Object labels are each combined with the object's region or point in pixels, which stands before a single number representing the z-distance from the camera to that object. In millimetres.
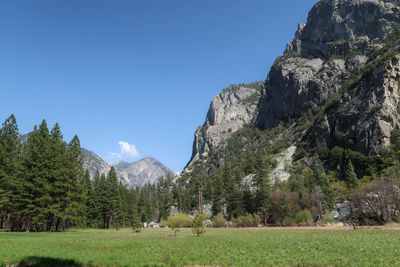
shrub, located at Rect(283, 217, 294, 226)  57275
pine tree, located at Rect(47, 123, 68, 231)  40281
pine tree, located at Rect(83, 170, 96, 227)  76375
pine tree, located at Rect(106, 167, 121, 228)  75450
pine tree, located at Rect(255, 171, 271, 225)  62509
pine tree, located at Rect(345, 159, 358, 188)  70812
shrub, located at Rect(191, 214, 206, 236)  33781
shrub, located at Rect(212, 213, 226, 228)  64906
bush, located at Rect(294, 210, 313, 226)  54906
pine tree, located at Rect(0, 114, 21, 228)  39750
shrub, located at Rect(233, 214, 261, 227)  59000
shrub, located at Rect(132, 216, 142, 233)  50631
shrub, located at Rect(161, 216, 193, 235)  75712
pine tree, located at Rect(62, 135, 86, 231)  44500
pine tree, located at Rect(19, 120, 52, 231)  37906
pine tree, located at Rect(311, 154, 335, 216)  64438
